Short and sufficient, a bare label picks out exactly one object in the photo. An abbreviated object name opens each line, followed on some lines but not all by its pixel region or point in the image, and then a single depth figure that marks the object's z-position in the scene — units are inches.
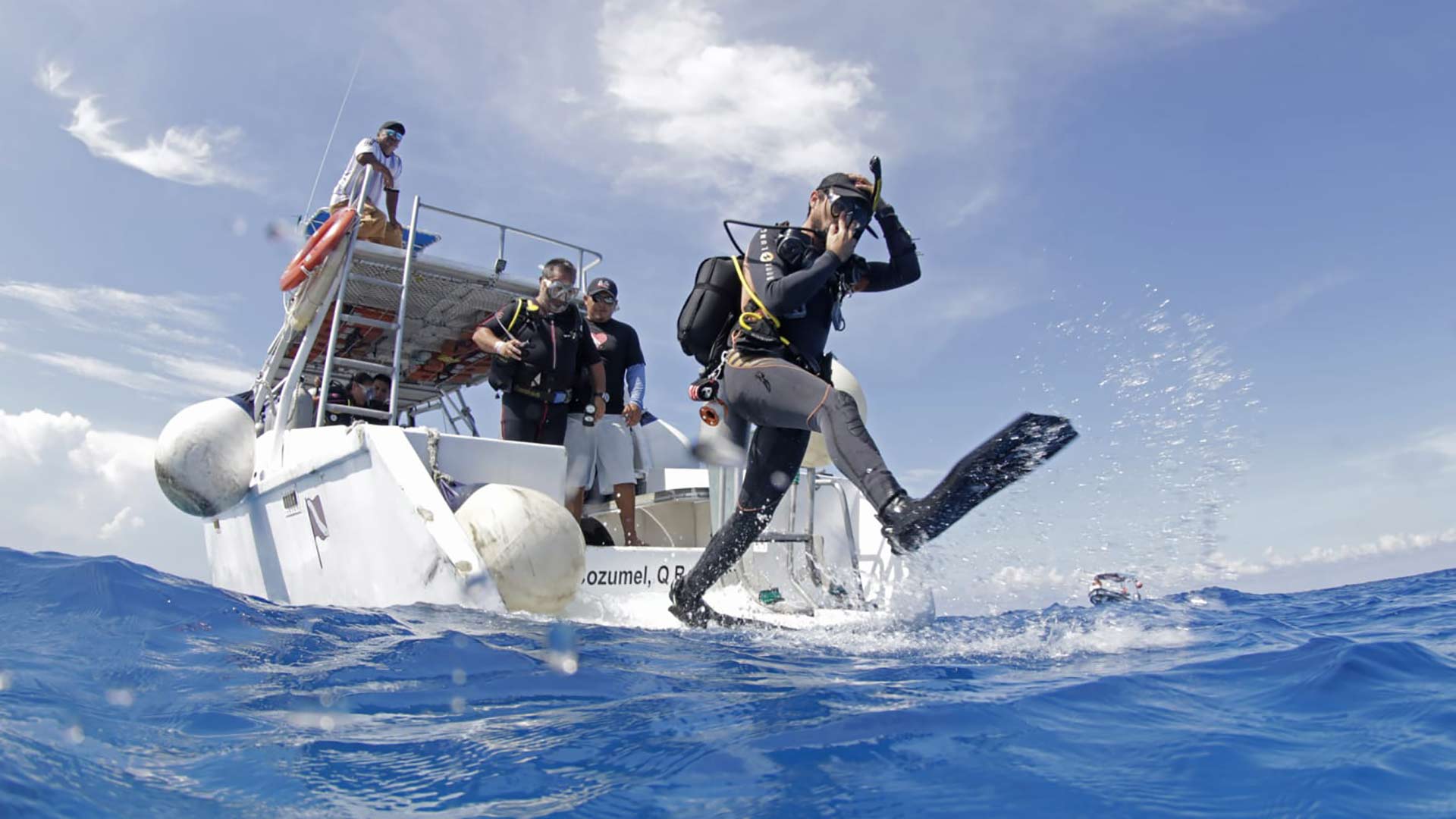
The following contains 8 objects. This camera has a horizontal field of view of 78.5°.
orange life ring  263.1
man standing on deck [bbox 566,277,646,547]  242.4
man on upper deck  283.6
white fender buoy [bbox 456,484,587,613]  163.9
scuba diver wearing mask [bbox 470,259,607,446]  223.8
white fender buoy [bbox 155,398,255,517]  268.7
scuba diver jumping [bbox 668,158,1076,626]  113.7
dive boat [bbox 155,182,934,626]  168.9
